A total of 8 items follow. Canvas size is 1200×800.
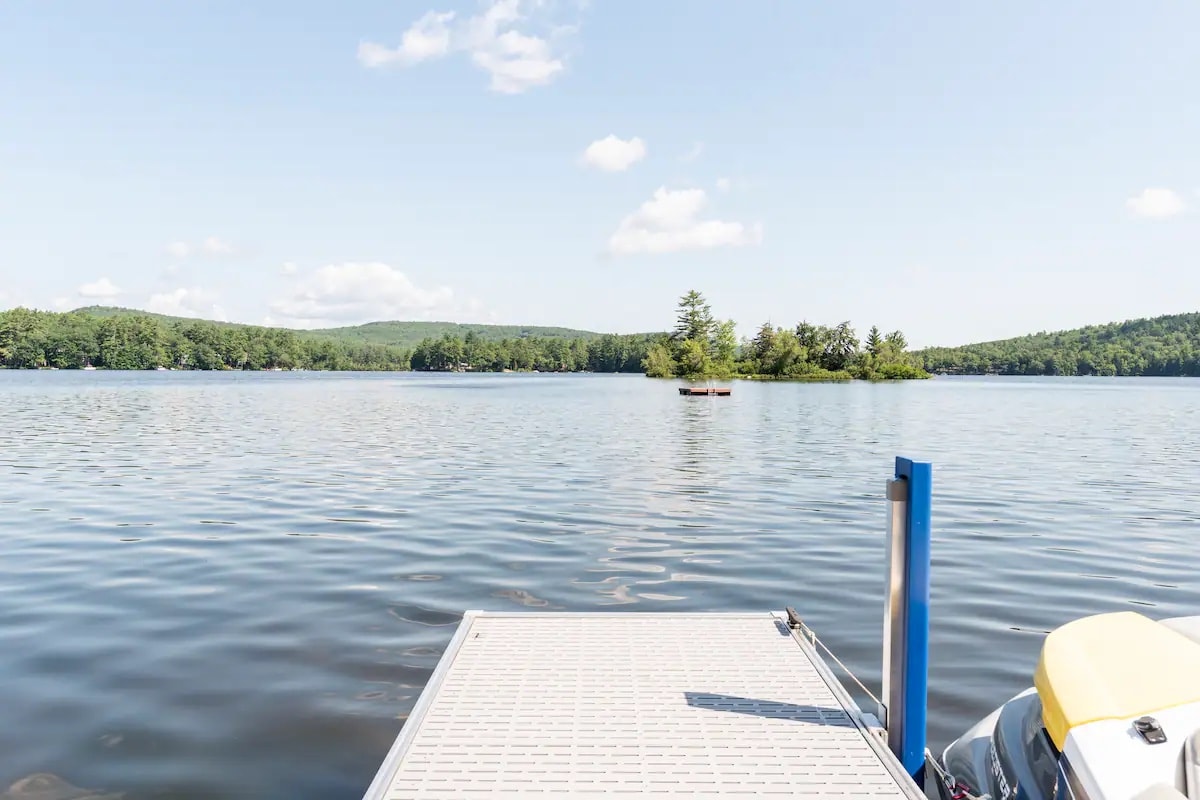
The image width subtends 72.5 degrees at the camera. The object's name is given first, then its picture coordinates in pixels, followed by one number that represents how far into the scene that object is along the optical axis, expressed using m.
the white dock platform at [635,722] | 3.70
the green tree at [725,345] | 123.75
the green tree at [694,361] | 114.94
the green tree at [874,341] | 122.12
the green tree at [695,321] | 129.62
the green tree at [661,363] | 126.06
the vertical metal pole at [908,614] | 4.37
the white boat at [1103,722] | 2.94
